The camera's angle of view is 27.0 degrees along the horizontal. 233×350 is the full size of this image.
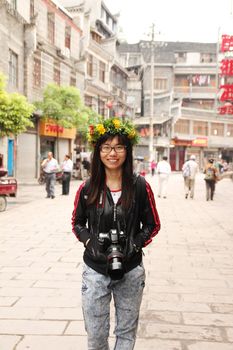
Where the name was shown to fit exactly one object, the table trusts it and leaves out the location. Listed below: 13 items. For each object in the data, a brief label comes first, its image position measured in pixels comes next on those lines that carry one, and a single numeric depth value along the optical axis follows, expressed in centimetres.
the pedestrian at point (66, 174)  1796
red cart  1280
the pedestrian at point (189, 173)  1795
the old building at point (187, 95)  5625
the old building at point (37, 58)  2397
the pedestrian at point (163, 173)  1816
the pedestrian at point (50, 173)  1669
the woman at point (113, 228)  280
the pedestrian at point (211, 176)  1766
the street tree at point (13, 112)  1716
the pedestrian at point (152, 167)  4029
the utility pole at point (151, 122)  4178
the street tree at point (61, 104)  2520
